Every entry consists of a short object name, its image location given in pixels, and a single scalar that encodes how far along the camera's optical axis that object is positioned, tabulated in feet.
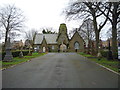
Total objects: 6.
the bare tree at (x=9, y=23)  74.15
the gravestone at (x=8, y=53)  38.65
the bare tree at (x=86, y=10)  45.85
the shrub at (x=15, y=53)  54.27
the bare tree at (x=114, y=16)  40.12
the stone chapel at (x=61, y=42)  130.62
